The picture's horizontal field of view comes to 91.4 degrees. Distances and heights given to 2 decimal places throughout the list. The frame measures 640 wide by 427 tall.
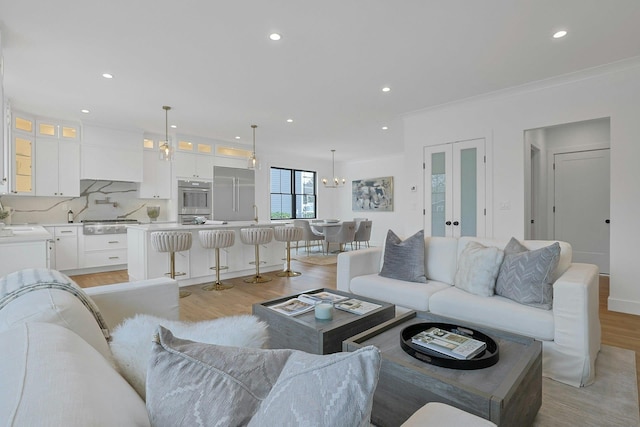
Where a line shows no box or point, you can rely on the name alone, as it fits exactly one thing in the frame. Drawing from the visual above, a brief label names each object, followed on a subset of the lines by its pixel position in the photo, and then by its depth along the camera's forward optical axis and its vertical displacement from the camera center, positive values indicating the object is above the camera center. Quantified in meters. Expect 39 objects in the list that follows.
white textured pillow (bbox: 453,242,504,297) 2.40 -0.45
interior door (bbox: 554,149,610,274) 5.12 +0.15
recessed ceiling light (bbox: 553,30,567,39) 2.72 +1.58
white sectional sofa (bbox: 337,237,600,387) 1.92 -0.67
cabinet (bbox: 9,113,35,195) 4.71 +0.93
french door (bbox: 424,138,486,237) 4.48 +0.36
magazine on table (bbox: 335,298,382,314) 2.14 -0.66
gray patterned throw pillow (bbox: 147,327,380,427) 0.50 -0.31
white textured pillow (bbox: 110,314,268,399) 0.75 -0.33
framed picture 9.07 +0.57
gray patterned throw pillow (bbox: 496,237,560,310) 2.17 -0.46
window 8.74 +0.57
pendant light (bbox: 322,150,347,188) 8.71 +0.98
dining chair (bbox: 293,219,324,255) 7.50 -0.48
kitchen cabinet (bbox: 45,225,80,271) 5.04 -0.57
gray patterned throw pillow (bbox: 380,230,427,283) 2.91 -0.44
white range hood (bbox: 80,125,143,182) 5.48 +1.08
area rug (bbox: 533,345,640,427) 1.64 -1.08
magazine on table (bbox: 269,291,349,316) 2.17 -0.67
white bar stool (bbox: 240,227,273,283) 4.71 -0.37
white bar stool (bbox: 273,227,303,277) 5.09 -0.36
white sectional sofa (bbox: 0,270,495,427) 0.43 -0.29
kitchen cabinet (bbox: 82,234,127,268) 5.33 -0.65
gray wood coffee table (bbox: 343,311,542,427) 1.21 -0.72
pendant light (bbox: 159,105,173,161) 4.11 +0.81
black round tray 1.43 -0.67
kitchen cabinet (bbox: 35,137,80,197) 5.09 +0.76
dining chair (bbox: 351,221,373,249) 7.88 -0.48
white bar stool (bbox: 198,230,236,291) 4.28 -0.39
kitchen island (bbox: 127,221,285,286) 4.21 -0.68
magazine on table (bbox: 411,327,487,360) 1.50 -0.66
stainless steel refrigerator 6.96 +0.45
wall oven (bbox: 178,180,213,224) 6.43 +0.28
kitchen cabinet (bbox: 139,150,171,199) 6.18 +0.71
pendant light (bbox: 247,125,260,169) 4.97 +0.81
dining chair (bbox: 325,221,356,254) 7.26 -0.51
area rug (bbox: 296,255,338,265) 6.39 -1.00
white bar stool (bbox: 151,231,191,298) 3.89 -0.37
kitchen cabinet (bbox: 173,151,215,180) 6.39 +1.01
